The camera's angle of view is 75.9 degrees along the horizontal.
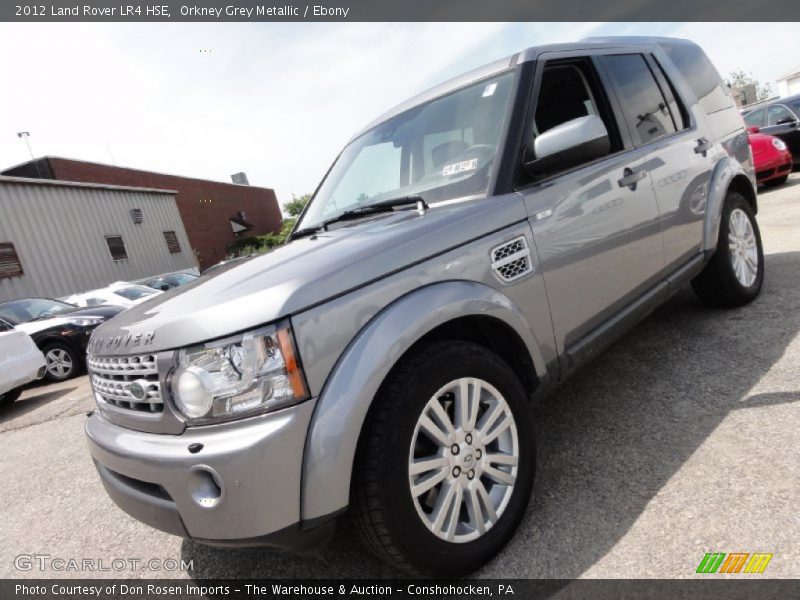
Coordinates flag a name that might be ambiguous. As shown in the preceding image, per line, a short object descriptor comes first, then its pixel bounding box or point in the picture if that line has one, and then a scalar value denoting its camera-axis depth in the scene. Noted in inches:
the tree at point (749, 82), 2856.8
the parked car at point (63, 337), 305.0
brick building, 735.1
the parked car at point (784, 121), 414.3
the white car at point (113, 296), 438.9
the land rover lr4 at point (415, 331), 58.9
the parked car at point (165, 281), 540.1
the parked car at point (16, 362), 237.6
